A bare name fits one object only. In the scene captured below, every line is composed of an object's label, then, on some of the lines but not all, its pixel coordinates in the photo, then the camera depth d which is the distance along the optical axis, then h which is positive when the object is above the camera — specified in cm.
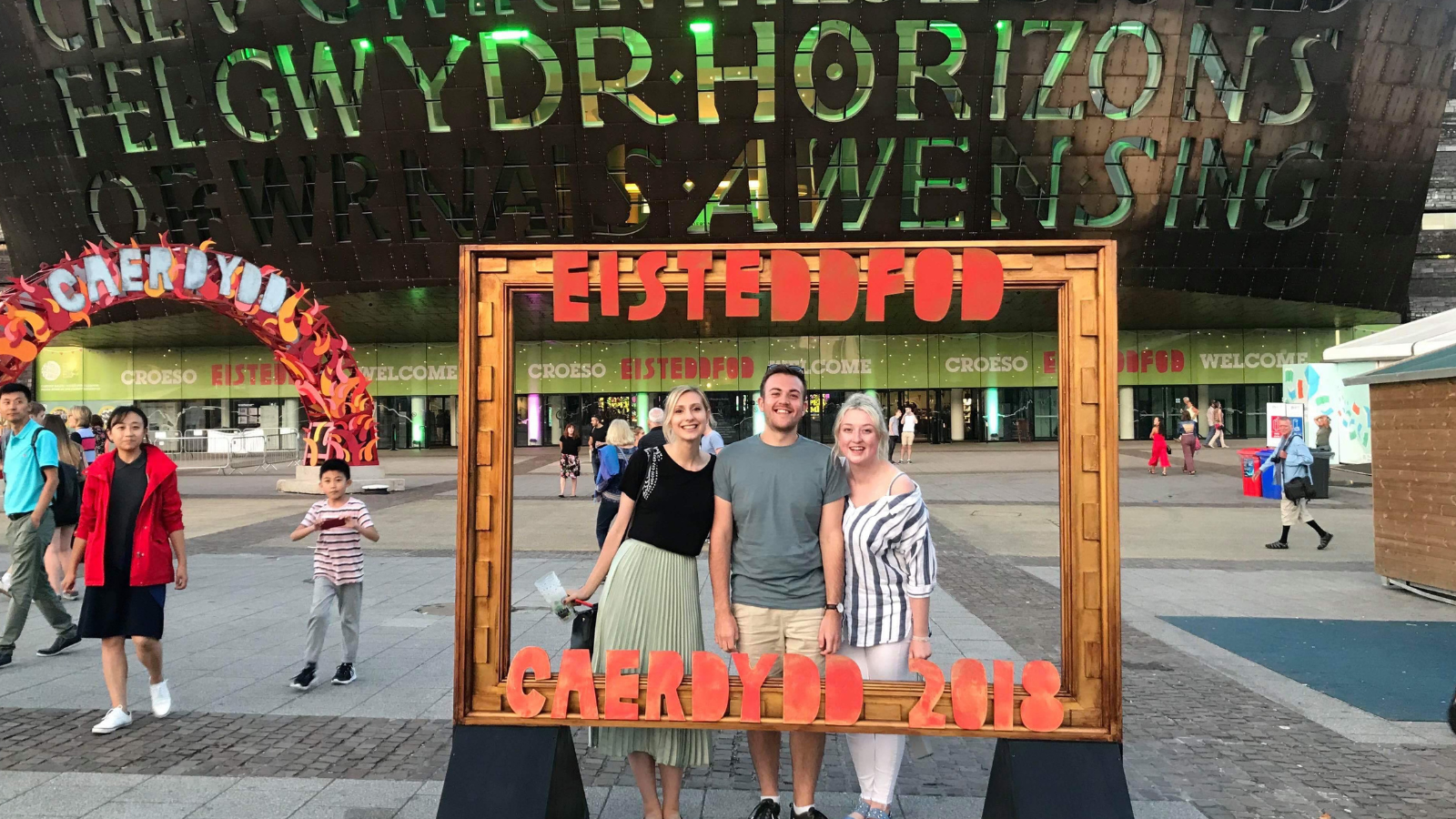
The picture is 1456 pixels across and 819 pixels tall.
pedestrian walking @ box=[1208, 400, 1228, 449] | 3400 +35
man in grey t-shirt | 352 -42
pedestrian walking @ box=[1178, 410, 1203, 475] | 2286 -21
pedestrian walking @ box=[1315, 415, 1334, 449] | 1791 -5
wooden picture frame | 325 -20
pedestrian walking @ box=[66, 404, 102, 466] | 1123 +10
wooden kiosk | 825 -40
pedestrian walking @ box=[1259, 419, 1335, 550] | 1135 -60
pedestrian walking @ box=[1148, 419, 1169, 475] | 2228 -51
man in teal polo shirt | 640 -59
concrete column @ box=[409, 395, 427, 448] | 4116 +63
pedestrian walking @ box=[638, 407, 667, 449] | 812 -2
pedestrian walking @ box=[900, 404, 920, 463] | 2659 +6
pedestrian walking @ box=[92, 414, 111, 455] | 2040 +15
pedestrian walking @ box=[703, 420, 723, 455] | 873 -10
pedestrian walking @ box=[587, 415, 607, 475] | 1817 -3
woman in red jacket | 493 -66
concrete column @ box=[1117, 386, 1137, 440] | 3984 +67
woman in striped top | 354 -55
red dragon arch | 1267 +204
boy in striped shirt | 577 -84
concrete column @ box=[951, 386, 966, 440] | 4047 +91
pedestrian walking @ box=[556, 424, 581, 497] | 1897 -46
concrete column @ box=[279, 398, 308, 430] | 4116 +87
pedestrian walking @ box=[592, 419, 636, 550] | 909 -39
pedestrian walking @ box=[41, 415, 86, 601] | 694 -51
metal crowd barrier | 3070 -59
